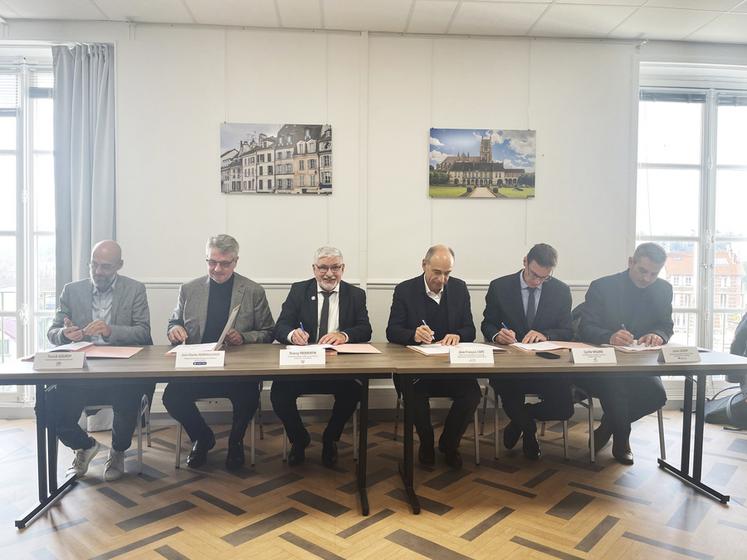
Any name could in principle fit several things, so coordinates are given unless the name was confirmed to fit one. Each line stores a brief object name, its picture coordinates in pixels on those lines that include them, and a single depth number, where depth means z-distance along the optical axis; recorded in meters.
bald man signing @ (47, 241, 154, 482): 3.00
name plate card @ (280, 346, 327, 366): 2.56
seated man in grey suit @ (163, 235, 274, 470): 3.21
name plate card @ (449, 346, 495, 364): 2.63
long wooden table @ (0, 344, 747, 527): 2.42
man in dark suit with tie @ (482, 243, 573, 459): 3.40
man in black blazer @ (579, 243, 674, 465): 3.38
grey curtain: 4.18
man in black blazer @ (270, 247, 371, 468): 3.27
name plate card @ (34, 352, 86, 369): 2.43
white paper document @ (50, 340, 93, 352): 2.72
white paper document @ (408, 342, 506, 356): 2.87
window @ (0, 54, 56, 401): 4.44
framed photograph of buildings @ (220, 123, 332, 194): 4.28
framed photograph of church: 4.40
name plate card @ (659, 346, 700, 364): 2.71
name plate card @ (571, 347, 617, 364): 2.67
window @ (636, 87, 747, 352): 4.91
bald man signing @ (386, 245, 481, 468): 3.29
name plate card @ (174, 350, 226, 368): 2.50
